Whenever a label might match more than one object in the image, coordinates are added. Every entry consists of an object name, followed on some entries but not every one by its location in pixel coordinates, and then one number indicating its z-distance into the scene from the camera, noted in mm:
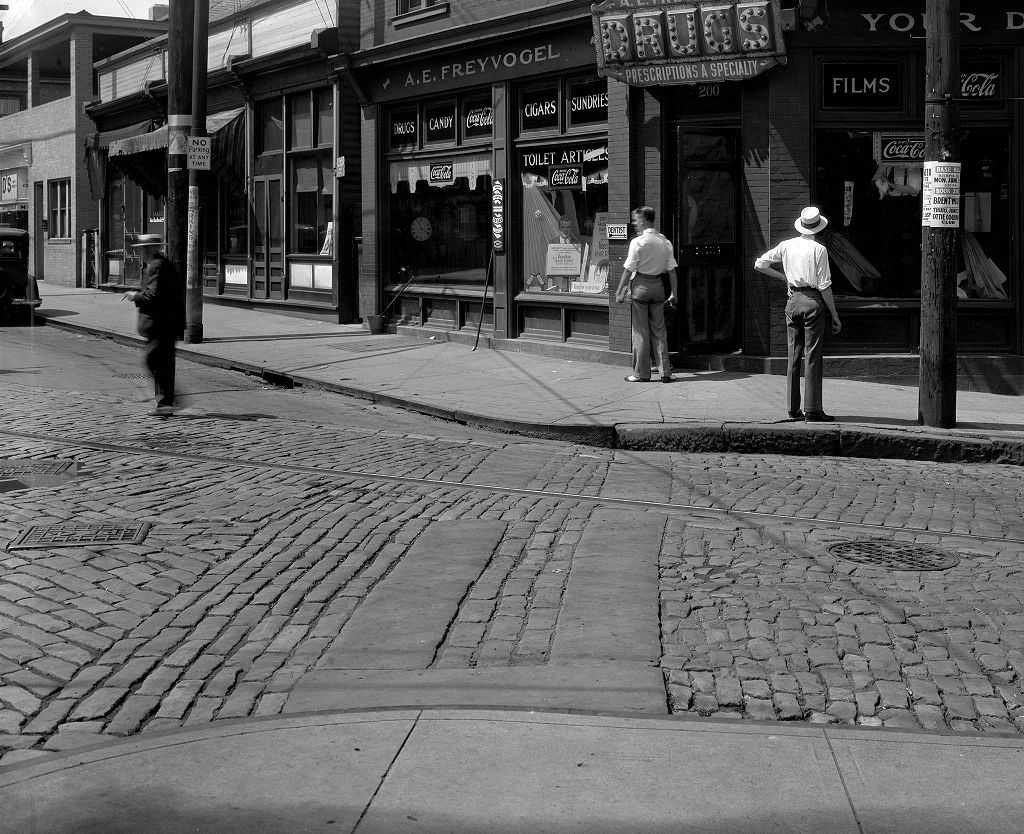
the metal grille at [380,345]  18031
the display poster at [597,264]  16125
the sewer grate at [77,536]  7094
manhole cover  6844
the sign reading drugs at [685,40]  13719
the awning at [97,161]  31594
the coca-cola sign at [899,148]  14086
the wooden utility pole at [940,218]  10883
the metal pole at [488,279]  17562
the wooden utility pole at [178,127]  19156
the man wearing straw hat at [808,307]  11383
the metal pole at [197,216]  18797
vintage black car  22062
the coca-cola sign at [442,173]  18484
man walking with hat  12141
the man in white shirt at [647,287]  13750
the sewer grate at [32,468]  9305
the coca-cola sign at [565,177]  16359
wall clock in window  19311
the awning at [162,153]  24469
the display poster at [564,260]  16625
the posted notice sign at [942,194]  10961
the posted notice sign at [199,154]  18938
